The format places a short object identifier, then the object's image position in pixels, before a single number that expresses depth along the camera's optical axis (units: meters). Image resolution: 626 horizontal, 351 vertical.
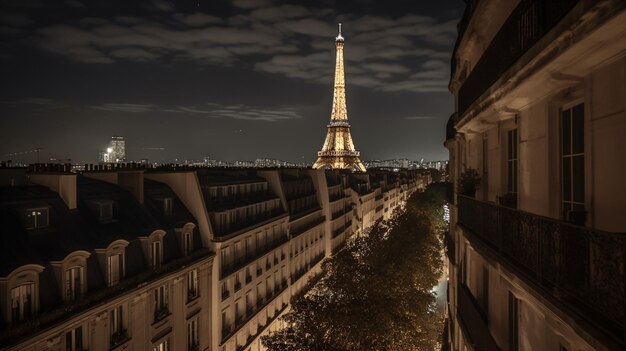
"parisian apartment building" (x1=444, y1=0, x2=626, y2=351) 4.41
